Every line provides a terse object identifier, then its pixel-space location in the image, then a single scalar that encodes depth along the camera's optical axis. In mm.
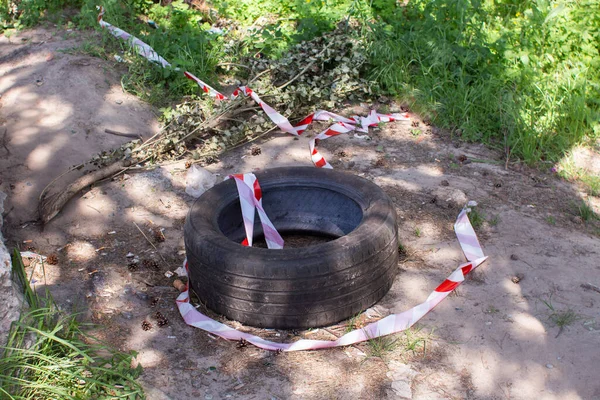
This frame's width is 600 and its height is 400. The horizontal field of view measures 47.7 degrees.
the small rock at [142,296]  4207
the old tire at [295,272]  3732
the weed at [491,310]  3968
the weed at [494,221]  4883
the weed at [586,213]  5023
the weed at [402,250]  4598
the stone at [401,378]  3369
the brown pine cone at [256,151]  5938
